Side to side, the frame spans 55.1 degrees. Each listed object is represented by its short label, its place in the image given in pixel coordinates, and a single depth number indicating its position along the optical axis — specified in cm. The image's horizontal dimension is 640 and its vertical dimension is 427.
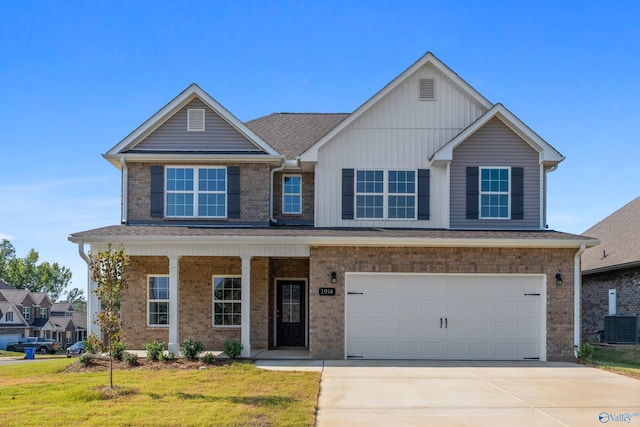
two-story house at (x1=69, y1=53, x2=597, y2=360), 1595
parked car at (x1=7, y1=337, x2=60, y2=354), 5047
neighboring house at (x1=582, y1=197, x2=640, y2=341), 2097
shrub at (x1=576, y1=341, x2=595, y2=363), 1564
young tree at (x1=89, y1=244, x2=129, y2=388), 1208
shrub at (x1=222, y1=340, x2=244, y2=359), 1533
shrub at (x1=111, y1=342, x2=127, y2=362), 1486
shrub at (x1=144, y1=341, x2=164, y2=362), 1508
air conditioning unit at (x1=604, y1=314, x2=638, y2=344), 1984
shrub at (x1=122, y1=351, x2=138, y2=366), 1451
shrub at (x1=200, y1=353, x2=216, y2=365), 1470
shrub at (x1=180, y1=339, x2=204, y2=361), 1502
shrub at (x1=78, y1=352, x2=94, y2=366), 1470
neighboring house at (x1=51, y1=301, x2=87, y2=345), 7144
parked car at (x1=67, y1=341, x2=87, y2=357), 3991
